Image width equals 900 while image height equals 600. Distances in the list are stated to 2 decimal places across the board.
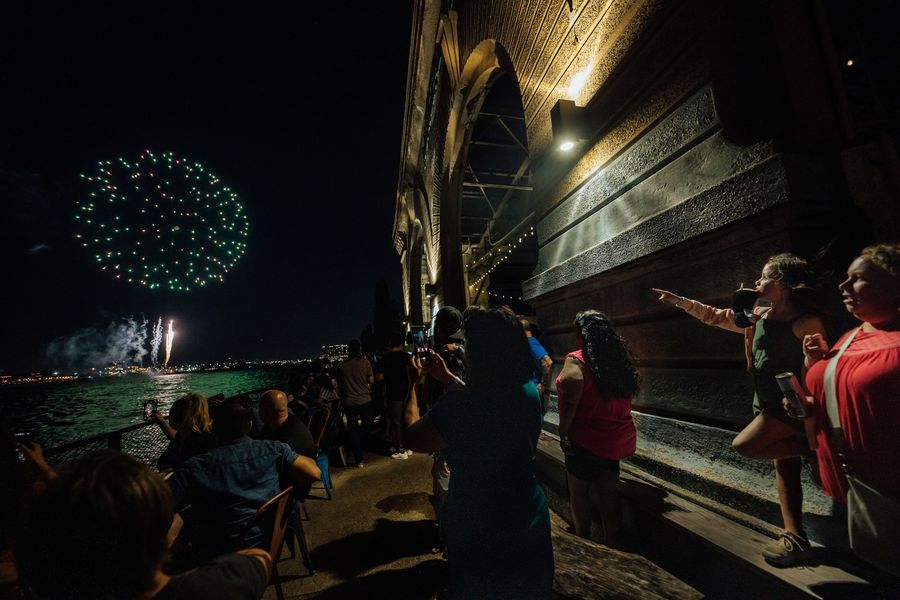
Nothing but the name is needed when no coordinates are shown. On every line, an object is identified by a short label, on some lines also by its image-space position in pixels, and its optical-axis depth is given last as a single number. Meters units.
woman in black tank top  1.88
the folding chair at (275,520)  2.45
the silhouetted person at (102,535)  0.99
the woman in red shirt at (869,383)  1.37
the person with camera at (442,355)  2.52
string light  8.02
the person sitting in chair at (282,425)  3.45
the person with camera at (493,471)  1.43
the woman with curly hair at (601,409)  2.46
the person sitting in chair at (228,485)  2.24
